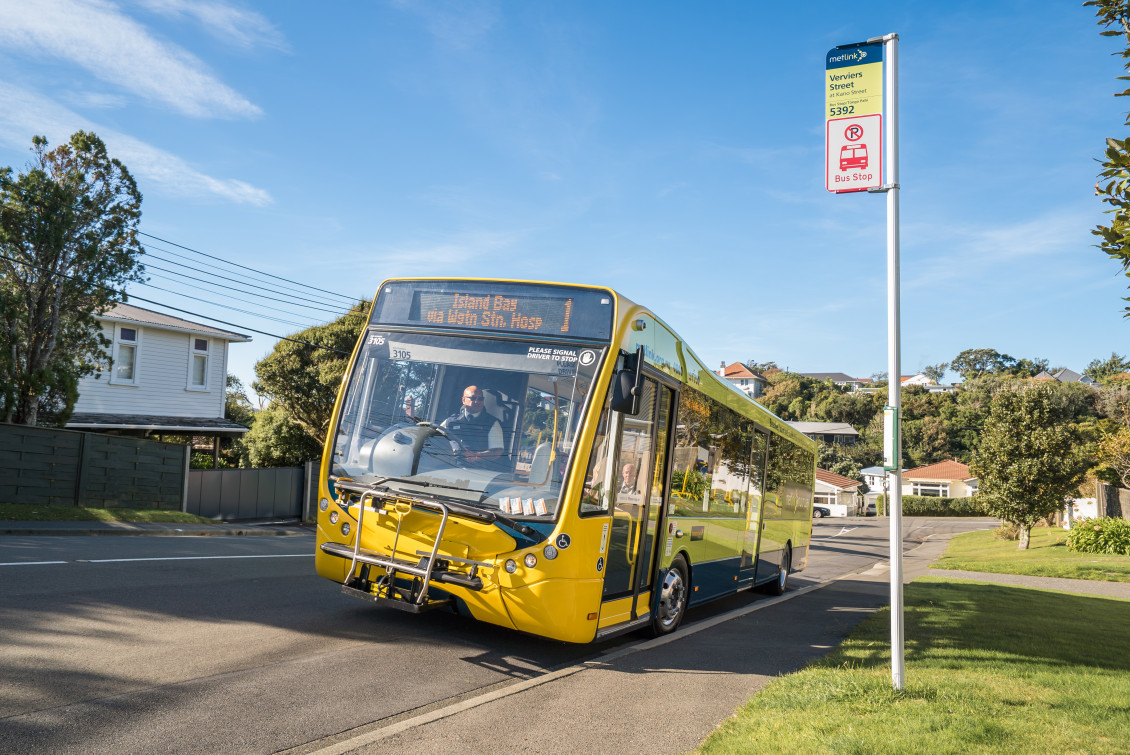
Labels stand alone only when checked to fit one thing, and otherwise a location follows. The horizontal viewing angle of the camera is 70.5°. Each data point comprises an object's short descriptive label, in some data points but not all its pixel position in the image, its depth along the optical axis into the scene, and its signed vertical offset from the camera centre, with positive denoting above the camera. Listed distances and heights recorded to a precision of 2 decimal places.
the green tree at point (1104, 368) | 110.13 +15.51
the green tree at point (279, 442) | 32.12 +0.29
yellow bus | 6.38 -0.03
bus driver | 6.73 +0.21
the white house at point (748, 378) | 155.38 +16.93
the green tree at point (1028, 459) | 29.03 +0.52
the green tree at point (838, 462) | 91.56 +0.53
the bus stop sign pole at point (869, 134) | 6.04 +2.57
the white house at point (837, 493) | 80.31 -2.69
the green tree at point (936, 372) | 148.88 +18.36
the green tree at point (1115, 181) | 5.84 +2.20
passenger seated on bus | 7.11 -0.18
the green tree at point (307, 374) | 31.33 +2.93
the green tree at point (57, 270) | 18.22 +4.12
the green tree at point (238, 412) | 46.47 +2.13
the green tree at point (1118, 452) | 33.74 +1.00
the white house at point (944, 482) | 84.00 -1.20
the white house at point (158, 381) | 26.05 +2.24
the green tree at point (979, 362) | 139.12 +19.31
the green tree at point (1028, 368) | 121.12 +17.45
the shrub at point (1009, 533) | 35.88 -2.73
